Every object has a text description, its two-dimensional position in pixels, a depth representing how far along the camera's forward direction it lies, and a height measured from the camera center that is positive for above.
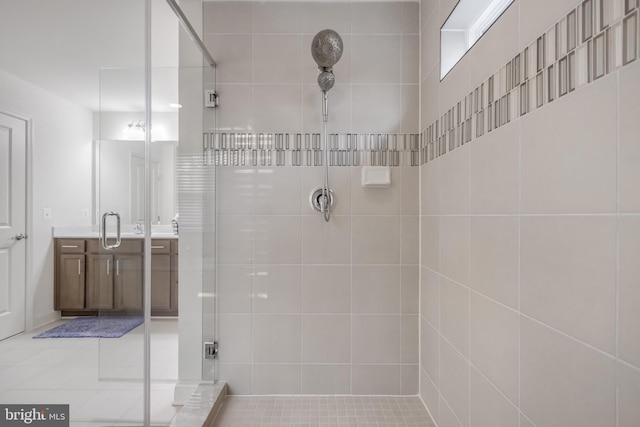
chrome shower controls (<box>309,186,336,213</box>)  2.06 +0.09
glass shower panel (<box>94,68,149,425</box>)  1.31 -0.10
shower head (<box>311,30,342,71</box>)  1.79 +0.88
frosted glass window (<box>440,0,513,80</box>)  1.55 +0.92
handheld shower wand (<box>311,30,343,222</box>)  1.79 +0.81
